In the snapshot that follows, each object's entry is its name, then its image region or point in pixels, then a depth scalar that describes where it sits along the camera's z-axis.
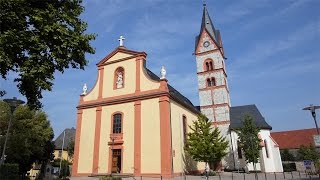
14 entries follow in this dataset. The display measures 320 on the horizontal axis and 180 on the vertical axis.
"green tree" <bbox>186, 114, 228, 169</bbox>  21.79
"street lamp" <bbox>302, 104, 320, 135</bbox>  13.09
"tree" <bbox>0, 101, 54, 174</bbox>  23.18
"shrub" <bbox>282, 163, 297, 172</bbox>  35.06
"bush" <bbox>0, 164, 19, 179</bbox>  16.94
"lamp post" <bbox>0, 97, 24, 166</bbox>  11.63
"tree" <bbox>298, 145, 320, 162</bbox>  35.18
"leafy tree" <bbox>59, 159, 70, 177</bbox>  33.78
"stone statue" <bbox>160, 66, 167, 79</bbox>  21.72
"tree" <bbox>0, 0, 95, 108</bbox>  9.17
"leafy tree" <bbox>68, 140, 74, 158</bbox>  40.83
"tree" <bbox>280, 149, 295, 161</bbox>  40.16
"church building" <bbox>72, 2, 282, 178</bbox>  20.14
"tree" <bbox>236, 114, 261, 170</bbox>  27.92
